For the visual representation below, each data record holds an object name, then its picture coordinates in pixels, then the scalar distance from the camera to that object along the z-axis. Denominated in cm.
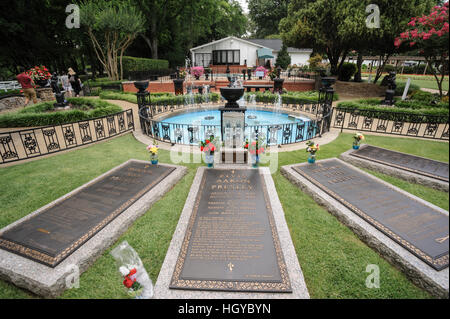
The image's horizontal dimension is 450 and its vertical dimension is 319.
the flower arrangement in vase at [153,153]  704
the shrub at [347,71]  2734
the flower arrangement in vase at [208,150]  712
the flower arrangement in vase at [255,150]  736
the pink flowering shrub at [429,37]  1160
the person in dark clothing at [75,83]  2120
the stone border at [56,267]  346
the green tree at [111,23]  2452
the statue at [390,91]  1532
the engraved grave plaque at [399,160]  628
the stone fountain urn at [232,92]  867
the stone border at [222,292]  334
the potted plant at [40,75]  1700
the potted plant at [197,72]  2989
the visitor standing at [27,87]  1563
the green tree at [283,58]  3482
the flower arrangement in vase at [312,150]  721
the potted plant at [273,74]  2546
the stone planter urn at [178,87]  2025
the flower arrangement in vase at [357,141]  825
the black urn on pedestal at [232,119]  876
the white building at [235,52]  3928
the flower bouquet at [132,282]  310
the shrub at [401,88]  2060
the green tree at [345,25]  1783
